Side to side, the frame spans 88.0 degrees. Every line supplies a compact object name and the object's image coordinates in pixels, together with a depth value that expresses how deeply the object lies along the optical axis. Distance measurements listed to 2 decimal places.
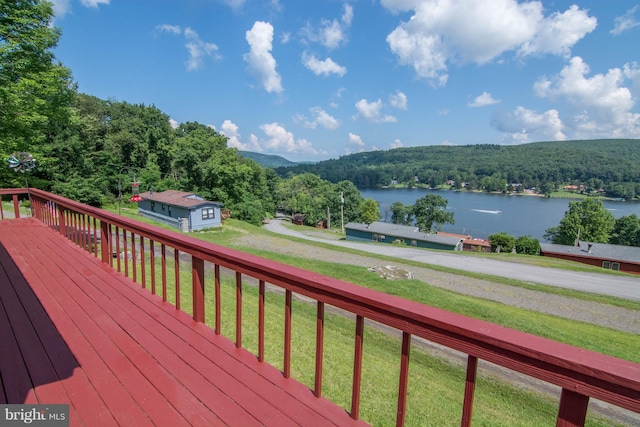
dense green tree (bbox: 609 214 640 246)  36.25
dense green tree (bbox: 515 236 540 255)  32.06
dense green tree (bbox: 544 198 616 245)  34.56
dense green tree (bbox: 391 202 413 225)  55.34
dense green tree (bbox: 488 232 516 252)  33.91
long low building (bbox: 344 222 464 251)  31.30
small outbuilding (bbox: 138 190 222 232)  22.64
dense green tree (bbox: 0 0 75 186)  7.08
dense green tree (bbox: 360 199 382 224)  50.94
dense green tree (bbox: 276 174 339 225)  51.50
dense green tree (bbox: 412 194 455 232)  47.88
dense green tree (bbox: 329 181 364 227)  51.53
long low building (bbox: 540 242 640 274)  24.30
